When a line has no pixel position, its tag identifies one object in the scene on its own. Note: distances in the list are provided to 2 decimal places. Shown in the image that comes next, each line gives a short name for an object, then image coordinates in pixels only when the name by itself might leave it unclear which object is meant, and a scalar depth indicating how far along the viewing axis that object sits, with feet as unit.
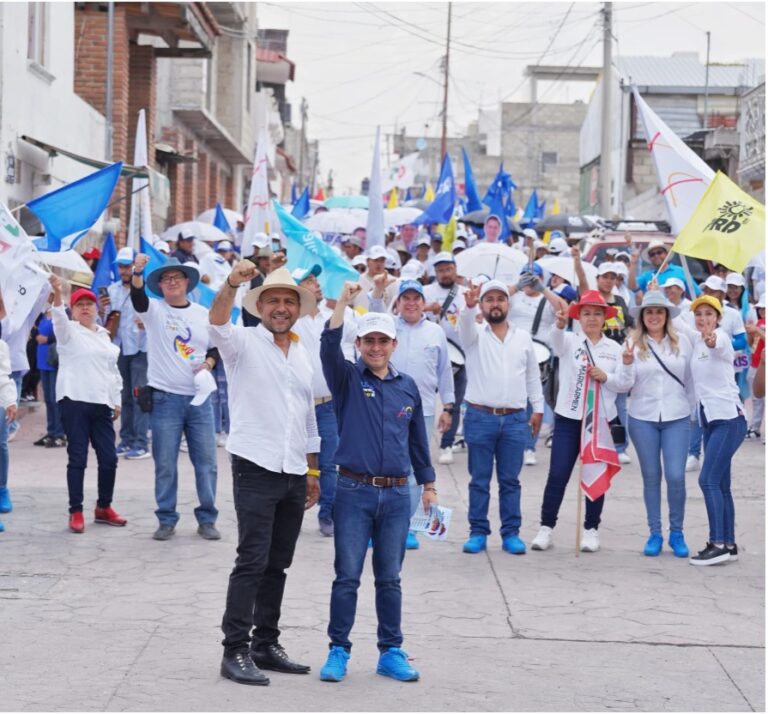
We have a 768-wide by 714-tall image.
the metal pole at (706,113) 150.10
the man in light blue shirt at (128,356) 43.75
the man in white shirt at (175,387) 31.19
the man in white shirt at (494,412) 31.55
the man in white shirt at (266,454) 20.76
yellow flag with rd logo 34.12
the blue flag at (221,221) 81.30
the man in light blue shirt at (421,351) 32.19
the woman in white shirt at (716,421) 31.07
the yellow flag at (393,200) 103.37
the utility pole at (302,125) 233.80
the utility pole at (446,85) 173.06
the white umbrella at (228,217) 84.88
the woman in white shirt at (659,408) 31.63
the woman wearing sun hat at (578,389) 31.83
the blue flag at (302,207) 82.17
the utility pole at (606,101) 97.60
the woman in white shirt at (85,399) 31.86
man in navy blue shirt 21.13
